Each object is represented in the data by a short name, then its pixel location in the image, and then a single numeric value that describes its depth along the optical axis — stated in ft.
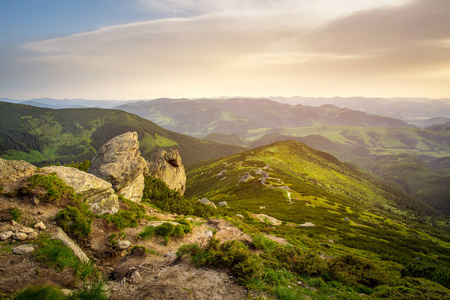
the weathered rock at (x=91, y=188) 56.08
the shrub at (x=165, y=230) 55.77
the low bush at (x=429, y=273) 57.31
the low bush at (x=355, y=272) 46.19
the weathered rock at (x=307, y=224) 162.09
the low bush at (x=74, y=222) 41.27
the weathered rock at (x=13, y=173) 43.69
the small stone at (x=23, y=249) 29.96
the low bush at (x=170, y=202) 94.79
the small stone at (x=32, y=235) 34.74
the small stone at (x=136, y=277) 33.66
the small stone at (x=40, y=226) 37.60
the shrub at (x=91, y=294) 24.34
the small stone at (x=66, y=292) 24.50
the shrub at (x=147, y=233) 53.06
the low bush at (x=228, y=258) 36.91
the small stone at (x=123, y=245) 45.39
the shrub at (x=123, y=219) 53.78
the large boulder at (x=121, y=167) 89.97
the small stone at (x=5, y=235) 32.30
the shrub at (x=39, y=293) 20.97
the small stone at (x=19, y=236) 32.99
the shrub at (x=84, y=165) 97.57
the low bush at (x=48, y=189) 44.24
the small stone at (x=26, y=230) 34.98
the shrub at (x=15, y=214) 37.55
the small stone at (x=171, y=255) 47.01
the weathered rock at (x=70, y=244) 35.58
